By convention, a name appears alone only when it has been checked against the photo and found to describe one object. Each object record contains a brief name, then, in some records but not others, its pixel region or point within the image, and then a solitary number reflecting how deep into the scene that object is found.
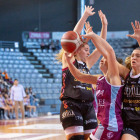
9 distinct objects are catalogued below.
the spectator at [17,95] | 14.47
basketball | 3.63
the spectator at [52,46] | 25.54
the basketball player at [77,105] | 4.04
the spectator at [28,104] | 17.57
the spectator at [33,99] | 18.35
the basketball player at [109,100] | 3.42
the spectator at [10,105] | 16.65
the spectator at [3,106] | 16.23
